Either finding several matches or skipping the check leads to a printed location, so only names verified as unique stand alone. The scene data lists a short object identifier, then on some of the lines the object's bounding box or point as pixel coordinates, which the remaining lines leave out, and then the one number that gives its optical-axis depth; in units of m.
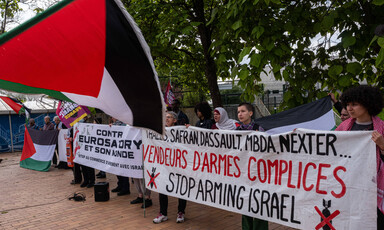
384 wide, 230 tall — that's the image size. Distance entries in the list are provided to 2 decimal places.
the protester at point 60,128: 12.28
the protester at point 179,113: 7.68
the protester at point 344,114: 4.87
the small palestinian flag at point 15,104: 14.47
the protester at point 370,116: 3.17
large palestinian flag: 2.36
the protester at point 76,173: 9.41
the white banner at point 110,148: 6.64
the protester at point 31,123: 13.59
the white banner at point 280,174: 3.33
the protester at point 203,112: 6.32
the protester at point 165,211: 5.66
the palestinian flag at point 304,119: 4.91
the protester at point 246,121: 4.54
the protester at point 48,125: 12.42
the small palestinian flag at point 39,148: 11.85
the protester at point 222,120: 5.64
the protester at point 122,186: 7.87
